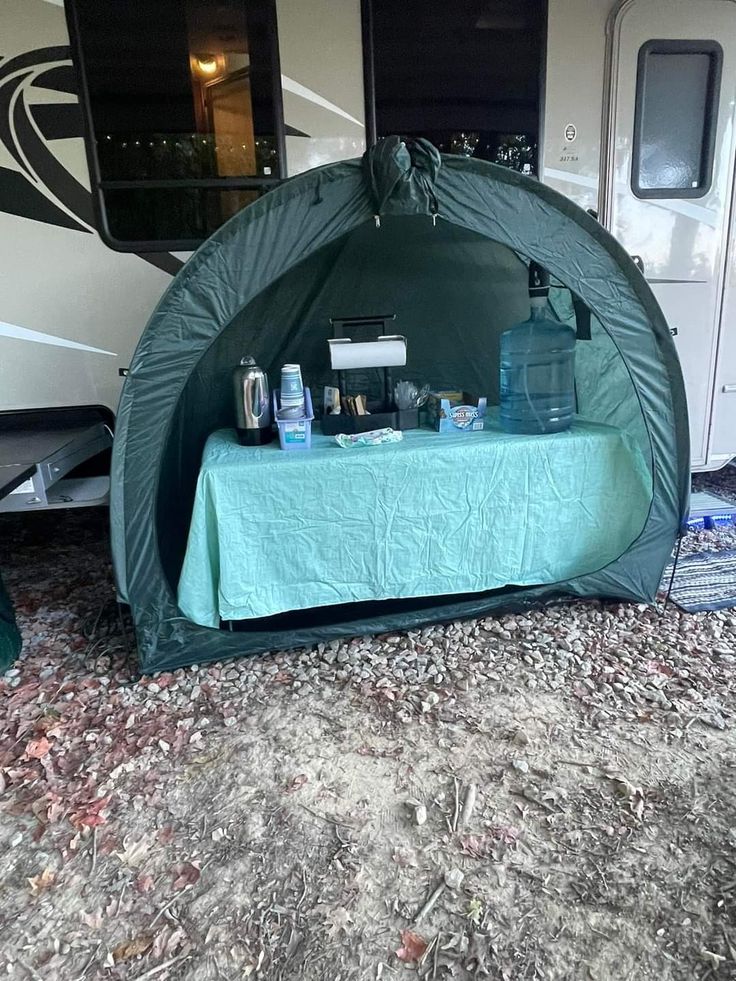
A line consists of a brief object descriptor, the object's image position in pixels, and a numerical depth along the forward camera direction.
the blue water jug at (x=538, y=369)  2.72
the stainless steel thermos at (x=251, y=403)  2.49
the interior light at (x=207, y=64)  2.76
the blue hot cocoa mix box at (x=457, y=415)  2.64
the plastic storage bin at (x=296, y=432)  2.45
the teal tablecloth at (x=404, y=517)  2.36
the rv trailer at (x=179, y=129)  2.70
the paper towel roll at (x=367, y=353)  2.55
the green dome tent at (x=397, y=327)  2.17
